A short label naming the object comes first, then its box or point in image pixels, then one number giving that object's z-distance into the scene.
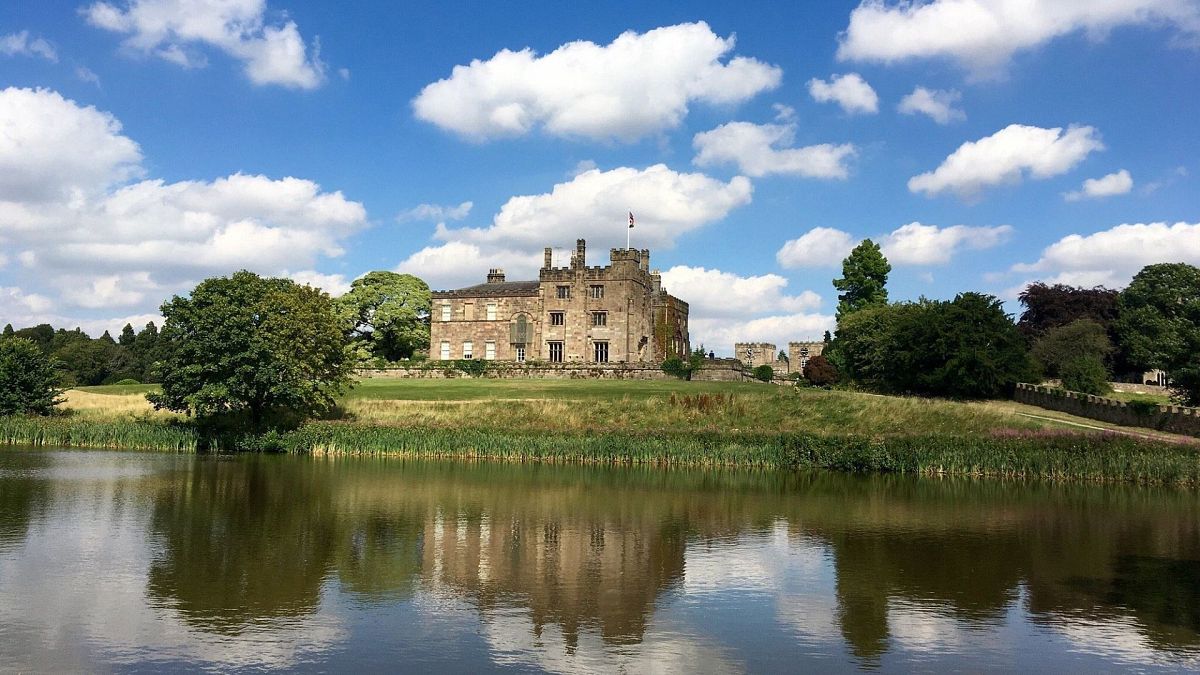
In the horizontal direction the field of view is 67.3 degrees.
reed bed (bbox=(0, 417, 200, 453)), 40.31
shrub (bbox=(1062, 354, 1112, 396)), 54.34
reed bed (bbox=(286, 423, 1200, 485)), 32.84
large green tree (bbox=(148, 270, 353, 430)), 41.12
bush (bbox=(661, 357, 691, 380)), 63.19
